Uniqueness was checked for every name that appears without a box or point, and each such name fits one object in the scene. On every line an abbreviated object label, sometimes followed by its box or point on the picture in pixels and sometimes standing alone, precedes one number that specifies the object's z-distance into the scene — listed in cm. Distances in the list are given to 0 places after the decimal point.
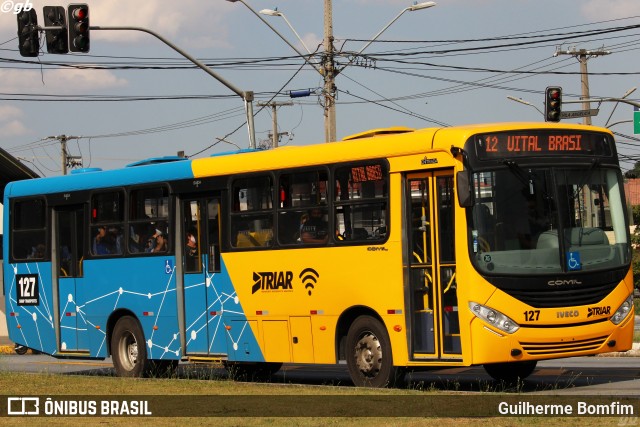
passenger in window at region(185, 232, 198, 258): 1984
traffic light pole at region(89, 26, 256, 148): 2781
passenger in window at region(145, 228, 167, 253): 2041
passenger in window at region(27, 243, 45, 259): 2278
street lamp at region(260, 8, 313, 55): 3244
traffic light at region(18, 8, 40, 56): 2550
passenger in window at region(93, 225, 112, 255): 2150
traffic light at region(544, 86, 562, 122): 3778
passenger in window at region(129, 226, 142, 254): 2089
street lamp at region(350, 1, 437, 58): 3150
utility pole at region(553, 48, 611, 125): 5097
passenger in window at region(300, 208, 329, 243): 1755
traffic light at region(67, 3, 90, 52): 2588
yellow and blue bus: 1551
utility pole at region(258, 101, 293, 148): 6512
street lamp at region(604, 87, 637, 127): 4978
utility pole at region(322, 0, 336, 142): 3422
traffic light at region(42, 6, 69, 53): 2582
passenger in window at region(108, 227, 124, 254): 2122
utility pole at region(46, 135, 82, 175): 7962
